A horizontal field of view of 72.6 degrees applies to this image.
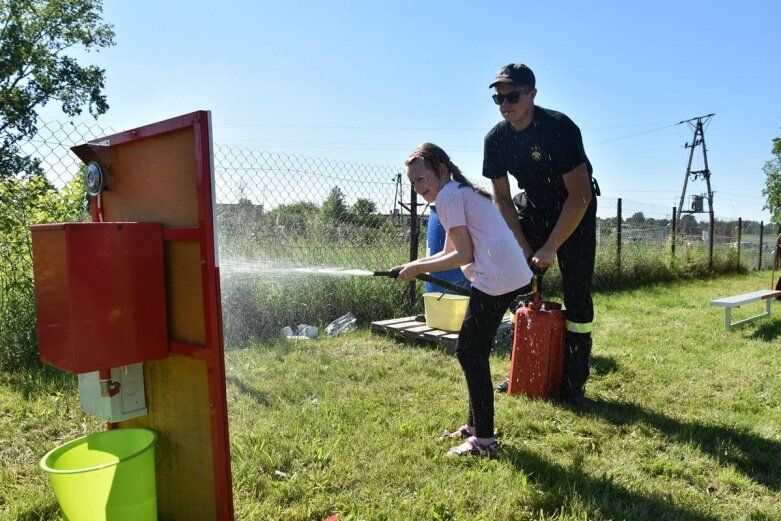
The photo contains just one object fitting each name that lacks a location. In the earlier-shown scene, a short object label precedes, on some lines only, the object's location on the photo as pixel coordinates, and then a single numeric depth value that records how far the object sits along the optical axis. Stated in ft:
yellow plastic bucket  15.98
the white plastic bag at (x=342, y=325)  17.95
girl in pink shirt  8.54
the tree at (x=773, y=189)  123.72
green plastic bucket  5.77
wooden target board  5.76
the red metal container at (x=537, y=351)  11.10
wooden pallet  15.40
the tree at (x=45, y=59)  74.95
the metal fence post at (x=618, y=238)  34.22
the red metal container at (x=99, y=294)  5.65
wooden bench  18.76
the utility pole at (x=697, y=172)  88.76
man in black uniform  10.14
